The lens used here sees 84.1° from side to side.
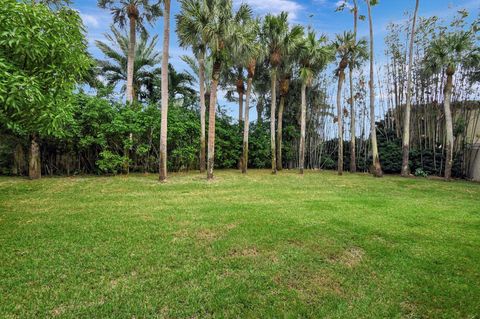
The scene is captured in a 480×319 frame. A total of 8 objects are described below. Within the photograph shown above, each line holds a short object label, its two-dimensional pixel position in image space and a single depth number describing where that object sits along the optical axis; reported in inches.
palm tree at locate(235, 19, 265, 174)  404.8
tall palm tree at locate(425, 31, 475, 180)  469.4
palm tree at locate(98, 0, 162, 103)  455.5
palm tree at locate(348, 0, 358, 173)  555.4
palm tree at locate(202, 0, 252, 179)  374.3
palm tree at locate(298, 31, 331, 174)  497.7
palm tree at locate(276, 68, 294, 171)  579.2
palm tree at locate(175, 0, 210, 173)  374.3
